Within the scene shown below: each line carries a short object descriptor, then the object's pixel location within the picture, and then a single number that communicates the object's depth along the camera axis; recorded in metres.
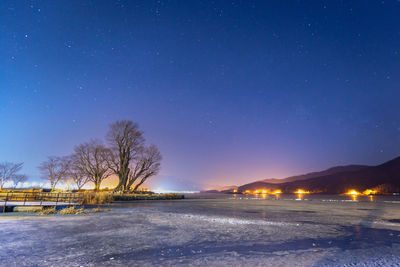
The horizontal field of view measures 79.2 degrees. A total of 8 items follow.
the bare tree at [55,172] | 58.62
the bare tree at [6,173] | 60.02
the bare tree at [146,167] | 56.46
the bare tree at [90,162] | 53.59
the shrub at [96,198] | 32.44
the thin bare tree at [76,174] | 54.25
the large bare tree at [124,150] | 53.12
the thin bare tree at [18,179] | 64.50
